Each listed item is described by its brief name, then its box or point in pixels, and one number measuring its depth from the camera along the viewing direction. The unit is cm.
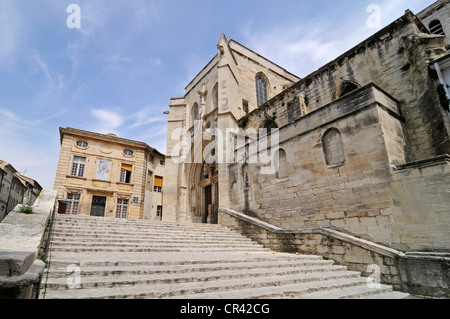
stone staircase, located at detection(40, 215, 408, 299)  315
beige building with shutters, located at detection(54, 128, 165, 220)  1797
